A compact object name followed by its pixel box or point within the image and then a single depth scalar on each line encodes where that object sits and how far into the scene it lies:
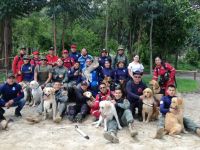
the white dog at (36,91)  5.91
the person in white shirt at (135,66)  6.35
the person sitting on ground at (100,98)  5.26
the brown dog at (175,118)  4.72
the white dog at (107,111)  4.89
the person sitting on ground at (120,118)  4.49
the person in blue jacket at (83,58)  6.42
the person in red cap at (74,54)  6.75
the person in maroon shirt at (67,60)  6.59
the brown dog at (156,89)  5.59
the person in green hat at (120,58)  6.56
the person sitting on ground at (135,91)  5.40
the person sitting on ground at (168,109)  4.88
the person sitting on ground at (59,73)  6.28
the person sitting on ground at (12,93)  5.47
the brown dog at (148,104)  5.22
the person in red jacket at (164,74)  6.10
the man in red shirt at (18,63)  6.61
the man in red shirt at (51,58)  6.71
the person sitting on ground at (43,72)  6.31
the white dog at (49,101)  5.40
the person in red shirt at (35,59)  6.54
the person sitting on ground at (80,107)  5.39
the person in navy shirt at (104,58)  6.58
